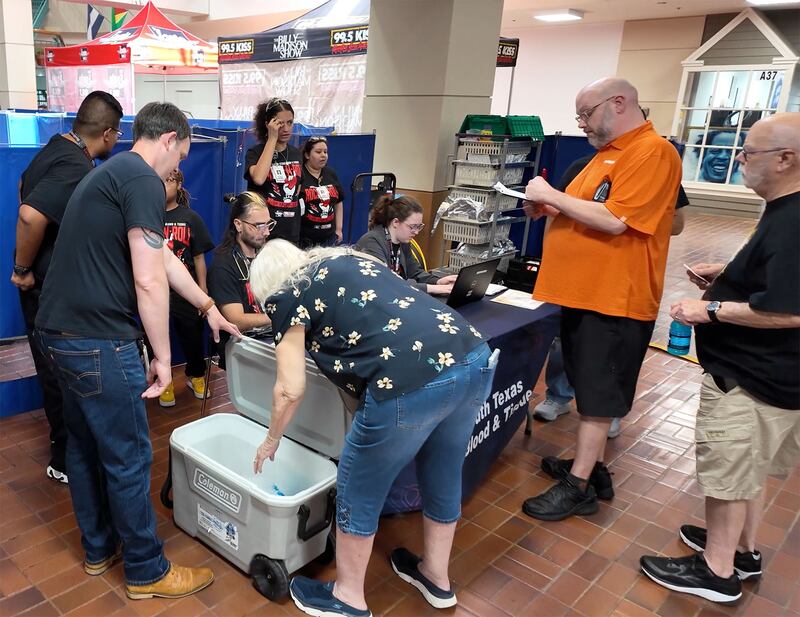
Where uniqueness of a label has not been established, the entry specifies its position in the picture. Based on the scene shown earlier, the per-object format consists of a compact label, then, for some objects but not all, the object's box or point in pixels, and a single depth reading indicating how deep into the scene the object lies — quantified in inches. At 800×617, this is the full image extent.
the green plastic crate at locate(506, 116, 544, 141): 197.0
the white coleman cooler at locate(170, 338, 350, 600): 76.5
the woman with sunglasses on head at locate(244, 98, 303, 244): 135.6
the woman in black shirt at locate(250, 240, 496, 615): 63.0
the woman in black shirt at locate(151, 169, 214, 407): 124.0
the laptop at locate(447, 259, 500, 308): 97.3
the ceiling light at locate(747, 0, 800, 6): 405.7
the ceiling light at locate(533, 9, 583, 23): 464.4
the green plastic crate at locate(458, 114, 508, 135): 196.9
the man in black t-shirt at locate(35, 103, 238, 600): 65.0
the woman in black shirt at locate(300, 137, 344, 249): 148.2
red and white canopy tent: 343.9
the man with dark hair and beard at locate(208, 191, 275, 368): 105.5
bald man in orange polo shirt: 89.0
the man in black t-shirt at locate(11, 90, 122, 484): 88.4
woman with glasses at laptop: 116.4
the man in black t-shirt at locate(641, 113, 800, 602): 70.4
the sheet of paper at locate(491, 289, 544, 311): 109.1
